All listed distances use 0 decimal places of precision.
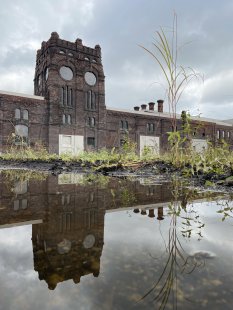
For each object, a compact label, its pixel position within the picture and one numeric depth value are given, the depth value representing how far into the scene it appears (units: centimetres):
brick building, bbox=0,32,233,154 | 2239
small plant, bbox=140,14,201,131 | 356
